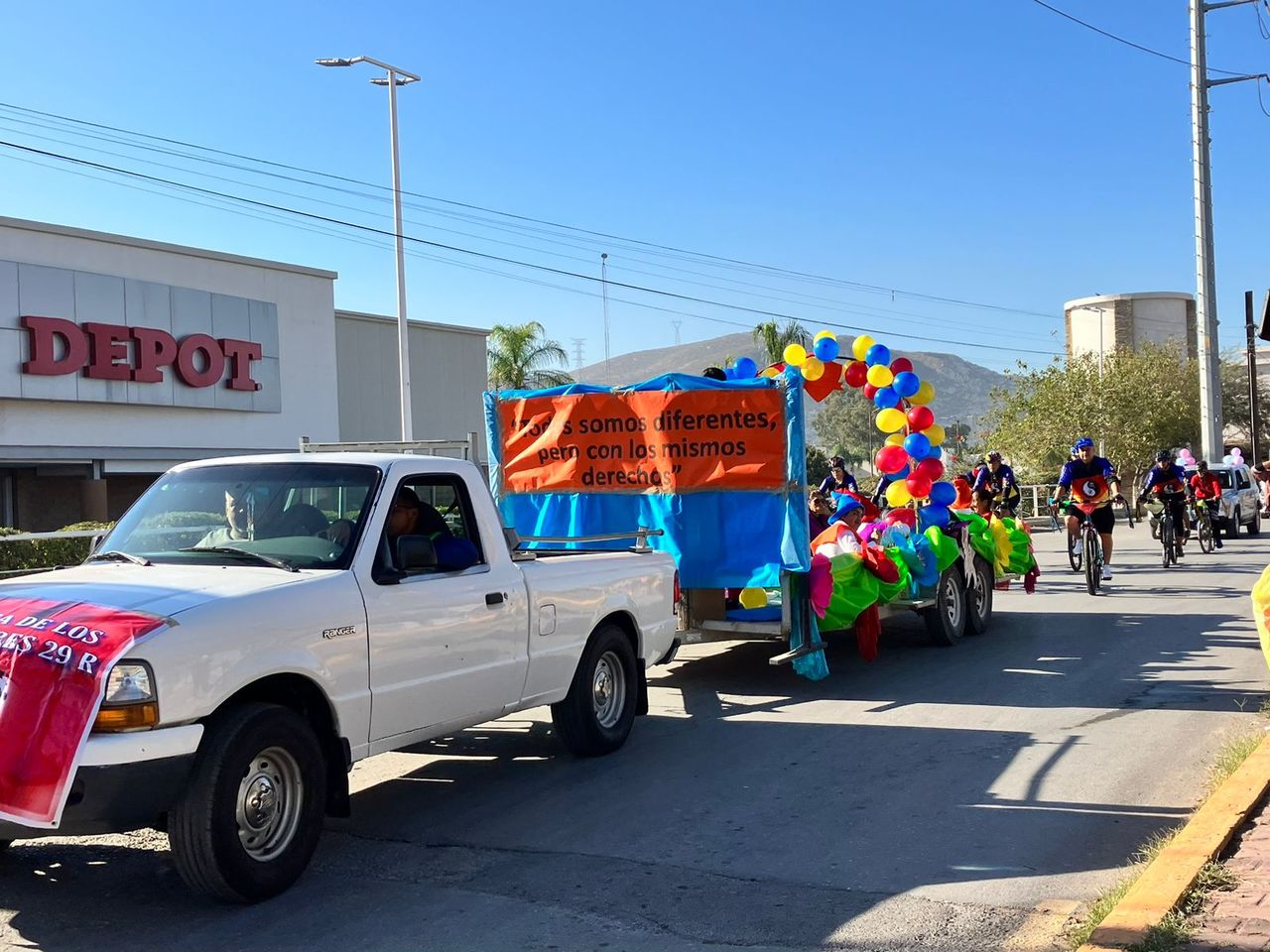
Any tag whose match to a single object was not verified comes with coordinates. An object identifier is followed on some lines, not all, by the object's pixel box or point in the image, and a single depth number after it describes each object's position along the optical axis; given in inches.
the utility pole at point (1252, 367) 1929.1
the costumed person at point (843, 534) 418.6
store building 1134.4
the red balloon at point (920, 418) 514.0
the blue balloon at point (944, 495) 485.1
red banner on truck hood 179.2
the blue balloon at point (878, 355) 538.6
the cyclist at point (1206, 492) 939.3
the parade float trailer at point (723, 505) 391.5
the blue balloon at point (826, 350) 547.2
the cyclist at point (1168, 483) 772.6
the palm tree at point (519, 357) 2090.3
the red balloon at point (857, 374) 545.3
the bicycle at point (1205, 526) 933.8
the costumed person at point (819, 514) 504.7
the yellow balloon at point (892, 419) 526.3
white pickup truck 188.1
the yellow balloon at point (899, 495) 492.1
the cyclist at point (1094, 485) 633.6
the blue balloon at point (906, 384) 528.7
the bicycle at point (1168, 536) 797.9
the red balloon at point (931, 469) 492.7
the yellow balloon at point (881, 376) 532.7
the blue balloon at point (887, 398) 532.4
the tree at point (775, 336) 2355.3
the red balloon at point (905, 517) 484.1
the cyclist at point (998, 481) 702.5
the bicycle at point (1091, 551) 629.6
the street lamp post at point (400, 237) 1161.4
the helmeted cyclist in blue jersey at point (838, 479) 599.2
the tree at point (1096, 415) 1951.3
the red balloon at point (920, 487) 490.3
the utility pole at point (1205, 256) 1311.5
